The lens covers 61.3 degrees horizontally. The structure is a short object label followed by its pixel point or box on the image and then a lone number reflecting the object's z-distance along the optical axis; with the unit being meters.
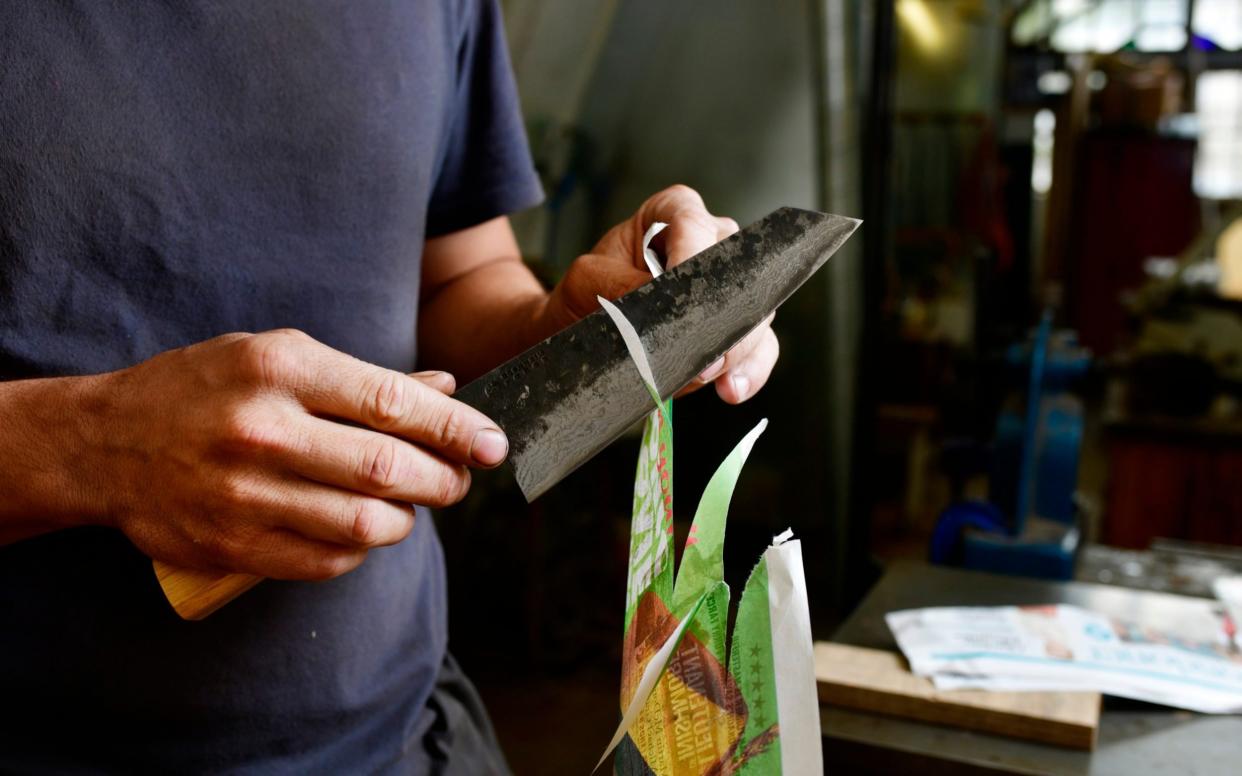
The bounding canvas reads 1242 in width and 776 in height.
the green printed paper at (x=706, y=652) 0.64
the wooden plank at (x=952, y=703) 1.11
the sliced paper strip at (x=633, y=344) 0.69
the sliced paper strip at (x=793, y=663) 0.64
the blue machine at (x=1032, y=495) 1.90
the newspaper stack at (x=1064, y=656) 1.20
